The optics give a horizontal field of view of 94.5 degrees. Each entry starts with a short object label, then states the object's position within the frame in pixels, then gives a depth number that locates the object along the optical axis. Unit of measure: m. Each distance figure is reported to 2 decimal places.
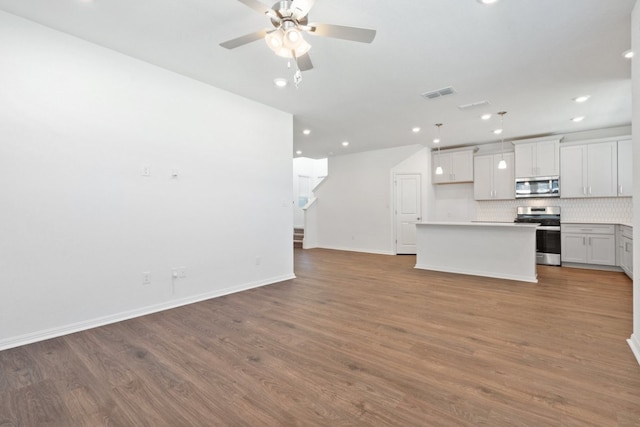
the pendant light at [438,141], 5.79
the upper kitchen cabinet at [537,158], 6.13
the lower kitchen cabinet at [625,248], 4.76
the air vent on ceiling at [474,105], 4.54
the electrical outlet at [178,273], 3.63
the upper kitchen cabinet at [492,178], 6.69
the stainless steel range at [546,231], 6.01
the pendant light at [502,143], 5.04
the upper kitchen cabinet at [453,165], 7.21
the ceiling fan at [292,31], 2.06
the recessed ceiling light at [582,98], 4.30
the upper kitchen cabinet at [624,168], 5.45
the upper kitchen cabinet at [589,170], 5.62
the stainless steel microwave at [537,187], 6.16
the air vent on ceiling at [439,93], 4.07
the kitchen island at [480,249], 4.86
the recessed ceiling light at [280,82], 3.74
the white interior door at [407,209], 7.65
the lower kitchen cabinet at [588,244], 5.46
